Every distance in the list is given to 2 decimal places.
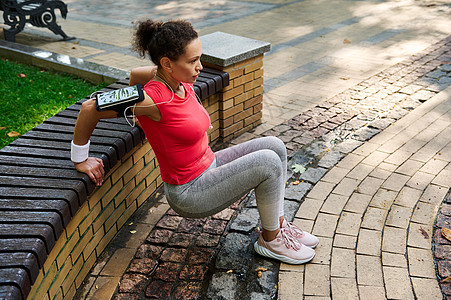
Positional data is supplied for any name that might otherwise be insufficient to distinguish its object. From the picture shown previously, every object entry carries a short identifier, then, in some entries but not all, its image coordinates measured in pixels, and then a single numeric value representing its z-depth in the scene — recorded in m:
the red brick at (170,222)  3.44
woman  2.59
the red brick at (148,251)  3.14
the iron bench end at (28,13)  8.17
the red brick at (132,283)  2.86
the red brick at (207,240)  3.25
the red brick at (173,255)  3.11
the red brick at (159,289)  2.81
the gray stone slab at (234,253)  3.04
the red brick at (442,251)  3.01
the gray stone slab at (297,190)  3.71
